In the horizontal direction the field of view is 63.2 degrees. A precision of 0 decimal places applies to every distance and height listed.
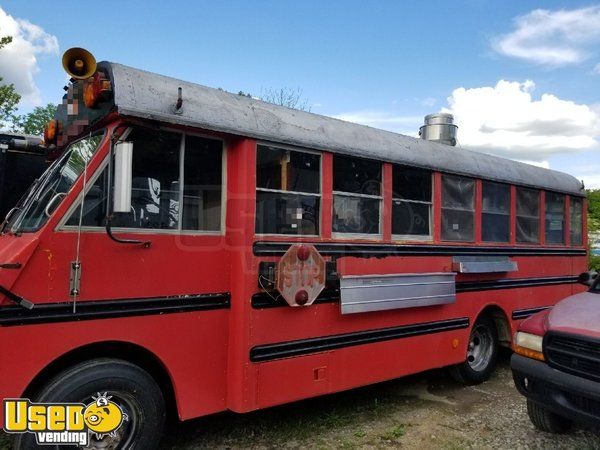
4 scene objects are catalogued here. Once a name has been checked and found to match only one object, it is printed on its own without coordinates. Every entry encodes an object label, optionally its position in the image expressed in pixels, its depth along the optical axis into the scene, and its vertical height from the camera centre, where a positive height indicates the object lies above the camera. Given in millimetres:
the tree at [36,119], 23797 +6035
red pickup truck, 3328 -876
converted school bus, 2873 -116
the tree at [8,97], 15922 +4792
